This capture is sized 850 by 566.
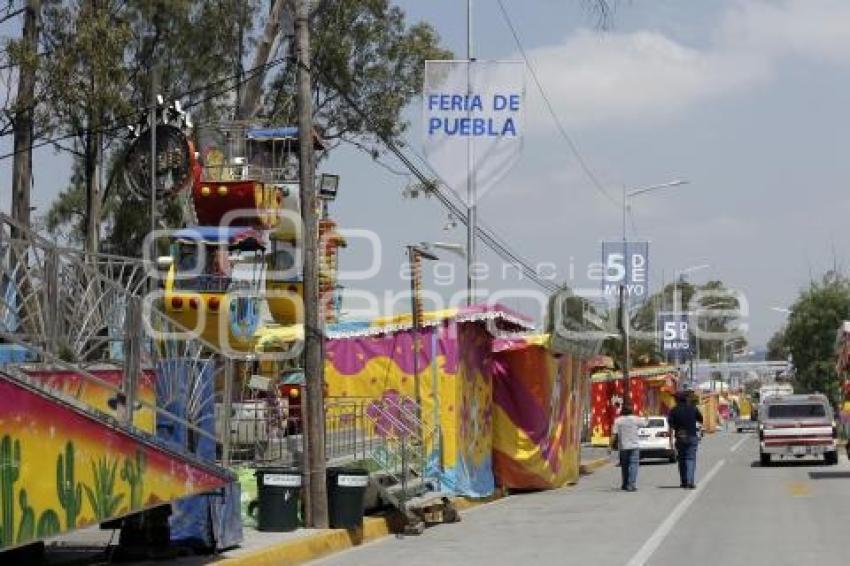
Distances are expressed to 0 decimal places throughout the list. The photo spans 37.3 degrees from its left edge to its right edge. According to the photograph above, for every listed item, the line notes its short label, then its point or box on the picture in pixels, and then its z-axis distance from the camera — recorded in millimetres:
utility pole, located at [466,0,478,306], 27398
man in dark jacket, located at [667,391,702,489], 25922
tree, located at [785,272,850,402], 88125
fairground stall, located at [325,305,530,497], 23750
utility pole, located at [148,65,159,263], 23938
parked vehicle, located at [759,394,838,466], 34062
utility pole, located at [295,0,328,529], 16891
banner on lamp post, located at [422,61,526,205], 24859
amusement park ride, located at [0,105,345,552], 9383
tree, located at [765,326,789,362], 159962
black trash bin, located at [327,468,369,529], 17172
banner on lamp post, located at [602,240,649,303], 45531
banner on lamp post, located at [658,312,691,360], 68000
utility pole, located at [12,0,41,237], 25838
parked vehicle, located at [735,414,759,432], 84188
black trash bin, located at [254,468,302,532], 16359
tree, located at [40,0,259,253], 26156
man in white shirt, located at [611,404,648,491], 26188
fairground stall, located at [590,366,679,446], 60750
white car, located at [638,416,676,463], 38906
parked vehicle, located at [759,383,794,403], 82381
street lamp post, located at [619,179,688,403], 45875
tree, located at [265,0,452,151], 37219
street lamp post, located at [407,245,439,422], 19766
